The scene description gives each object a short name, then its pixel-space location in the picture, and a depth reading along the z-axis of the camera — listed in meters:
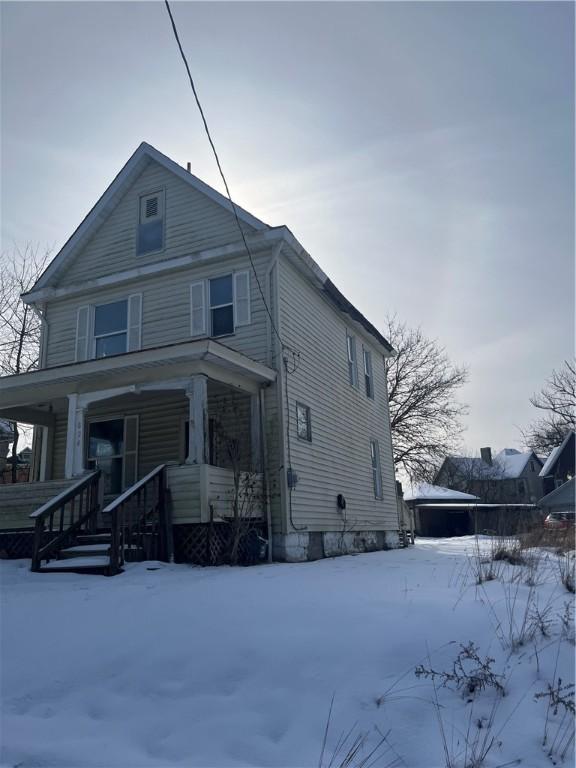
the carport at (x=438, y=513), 35.88
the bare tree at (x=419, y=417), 30.75
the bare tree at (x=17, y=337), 23.33
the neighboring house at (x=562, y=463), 26.33
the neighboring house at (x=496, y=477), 56.53
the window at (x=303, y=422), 12.30
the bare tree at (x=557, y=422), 36.47
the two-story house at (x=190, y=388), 9.85
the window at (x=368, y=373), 17.89
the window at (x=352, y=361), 16.47
